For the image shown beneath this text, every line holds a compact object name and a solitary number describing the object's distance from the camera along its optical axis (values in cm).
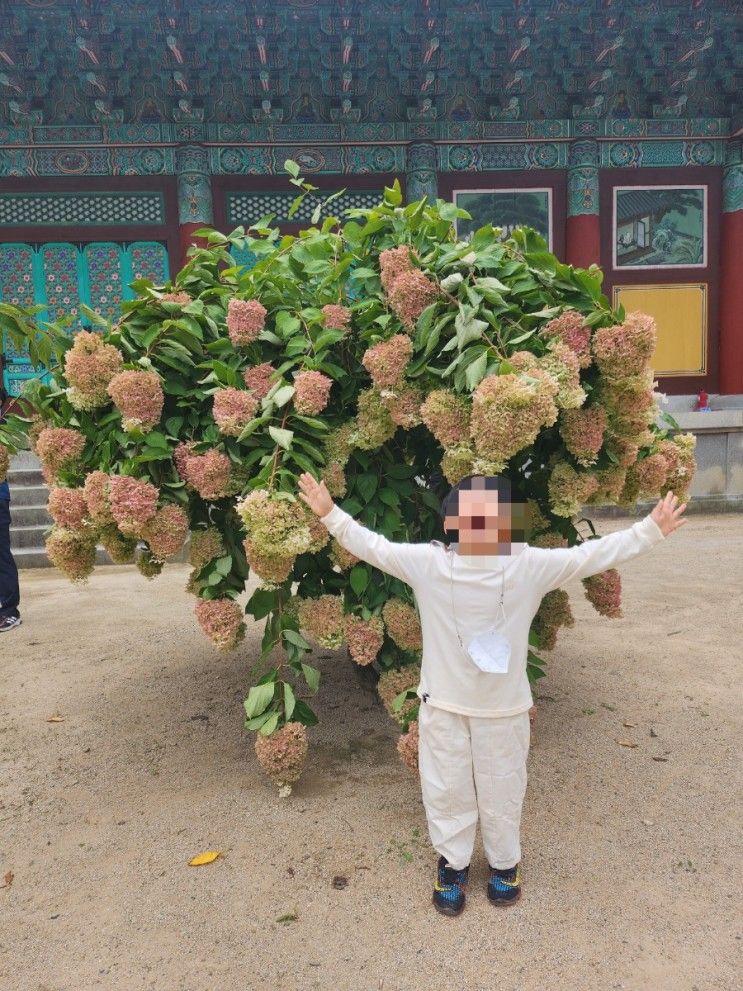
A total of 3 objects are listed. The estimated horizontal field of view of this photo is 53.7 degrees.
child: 212
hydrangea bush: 252
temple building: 938
